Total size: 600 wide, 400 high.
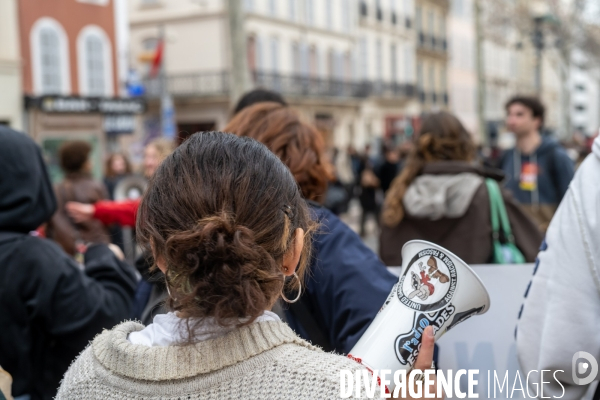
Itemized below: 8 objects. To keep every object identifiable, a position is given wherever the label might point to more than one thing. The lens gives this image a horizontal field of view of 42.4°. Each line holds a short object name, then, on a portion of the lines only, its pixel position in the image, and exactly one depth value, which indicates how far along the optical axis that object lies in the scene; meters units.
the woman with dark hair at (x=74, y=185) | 6.12
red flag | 25.80
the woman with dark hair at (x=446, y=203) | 4.14
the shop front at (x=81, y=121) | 21.86
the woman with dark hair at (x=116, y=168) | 9.51
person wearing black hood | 2.59
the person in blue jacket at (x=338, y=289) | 2.22
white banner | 2.76
